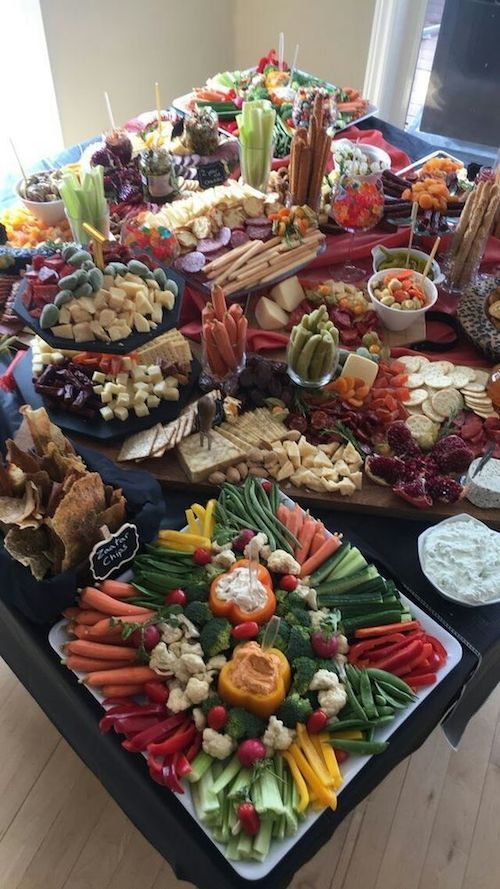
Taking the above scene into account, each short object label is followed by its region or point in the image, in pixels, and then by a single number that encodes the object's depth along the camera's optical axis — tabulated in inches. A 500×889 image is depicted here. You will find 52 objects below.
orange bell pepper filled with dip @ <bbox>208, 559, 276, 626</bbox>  57.9
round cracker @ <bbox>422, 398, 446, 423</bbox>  81.8
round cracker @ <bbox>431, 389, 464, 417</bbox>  82.3
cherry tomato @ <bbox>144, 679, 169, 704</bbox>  54.6
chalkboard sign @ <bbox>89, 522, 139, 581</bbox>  58.4
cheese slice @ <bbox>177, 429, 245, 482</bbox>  73.5
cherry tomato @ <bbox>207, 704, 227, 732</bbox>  52.6
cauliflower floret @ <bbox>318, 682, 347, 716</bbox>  53.6
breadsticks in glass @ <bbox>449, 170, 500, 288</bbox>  93.3
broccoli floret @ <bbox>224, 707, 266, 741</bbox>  52.5
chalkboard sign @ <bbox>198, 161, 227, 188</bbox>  112.5
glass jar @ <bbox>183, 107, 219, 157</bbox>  113.7
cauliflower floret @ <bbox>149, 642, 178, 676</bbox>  55.3
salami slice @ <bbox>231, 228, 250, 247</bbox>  99.4
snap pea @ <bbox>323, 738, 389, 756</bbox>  52.3
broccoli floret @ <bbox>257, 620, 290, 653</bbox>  57.0
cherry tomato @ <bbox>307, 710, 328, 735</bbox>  52.8
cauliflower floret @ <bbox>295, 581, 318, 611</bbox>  60.2
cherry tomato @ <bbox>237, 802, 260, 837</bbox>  47.8
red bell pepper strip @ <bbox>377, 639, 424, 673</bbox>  57.3
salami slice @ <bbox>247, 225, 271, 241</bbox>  100.6
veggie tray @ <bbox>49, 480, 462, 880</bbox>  49.6
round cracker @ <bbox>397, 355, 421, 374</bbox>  88.3
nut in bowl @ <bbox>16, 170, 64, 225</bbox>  102.4
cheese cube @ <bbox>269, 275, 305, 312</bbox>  94.9
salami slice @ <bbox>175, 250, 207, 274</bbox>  94.5
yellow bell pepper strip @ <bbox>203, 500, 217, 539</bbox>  66.3
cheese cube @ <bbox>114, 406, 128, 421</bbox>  77.5
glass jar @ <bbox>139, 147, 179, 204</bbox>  103.4
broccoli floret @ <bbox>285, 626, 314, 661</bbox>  56.3
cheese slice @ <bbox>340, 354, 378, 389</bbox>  82.7
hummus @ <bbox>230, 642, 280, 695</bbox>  53.0
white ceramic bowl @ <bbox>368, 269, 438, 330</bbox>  90.4
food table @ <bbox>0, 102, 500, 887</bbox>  50.6
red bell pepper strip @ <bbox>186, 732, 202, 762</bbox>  52.3
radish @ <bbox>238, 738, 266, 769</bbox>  51.2
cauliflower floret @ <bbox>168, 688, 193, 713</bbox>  53.8
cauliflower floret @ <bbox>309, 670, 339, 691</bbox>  54.6
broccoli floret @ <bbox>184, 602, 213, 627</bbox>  57.9
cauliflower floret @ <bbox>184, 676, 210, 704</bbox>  53.7
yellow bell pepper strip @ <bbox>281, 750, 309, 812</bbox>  49.3
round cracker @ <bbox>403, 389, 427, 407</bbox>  83.7
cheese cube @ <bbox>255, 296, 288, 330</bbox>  92.9
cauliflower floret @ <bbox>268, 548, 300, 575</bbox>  61.8
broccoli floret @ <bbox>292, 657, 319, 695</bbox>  54.6
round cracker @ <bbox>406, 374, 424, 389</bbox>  85.8
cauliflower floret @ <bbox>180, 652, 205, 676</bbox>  54.7
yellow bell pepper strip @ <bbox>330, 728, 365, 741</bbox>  53.7
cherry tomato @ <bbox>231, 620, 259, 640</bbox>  56.5
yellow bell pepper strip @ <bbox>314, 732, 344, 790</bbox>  50.7
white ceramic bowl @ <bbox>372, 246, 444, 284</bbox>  99.9
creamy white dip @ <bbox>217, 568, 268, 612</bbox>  57.9
